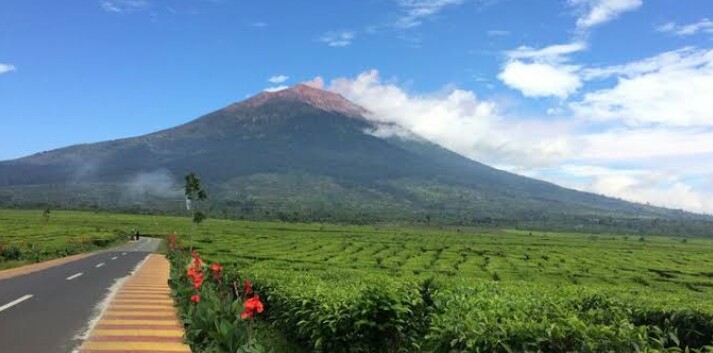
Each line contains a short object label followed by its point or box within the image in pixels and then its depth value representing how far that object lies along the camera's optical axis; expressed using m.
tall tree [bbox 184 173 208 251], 45.28
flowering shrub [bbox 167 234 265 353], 8.52
